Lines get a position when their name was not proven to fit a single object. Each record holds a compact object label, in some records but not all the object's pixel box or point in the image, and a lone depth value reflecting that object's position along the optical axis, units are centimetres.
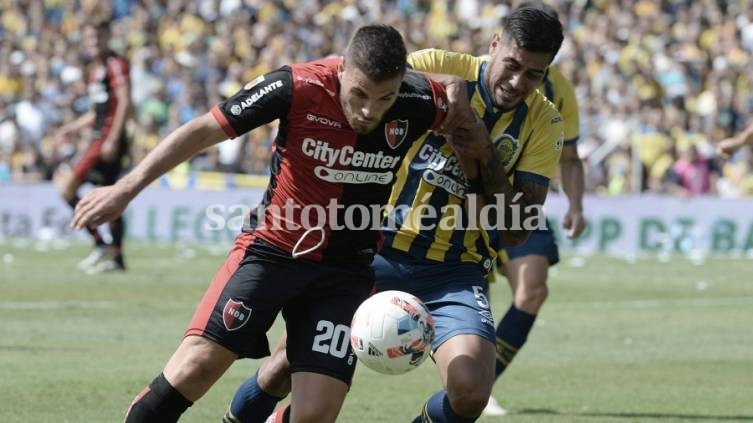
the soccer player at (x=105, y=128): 3437
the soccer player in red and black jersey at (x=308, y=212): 1284
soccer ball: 1306
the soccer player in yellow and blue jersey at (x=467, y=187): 1446
